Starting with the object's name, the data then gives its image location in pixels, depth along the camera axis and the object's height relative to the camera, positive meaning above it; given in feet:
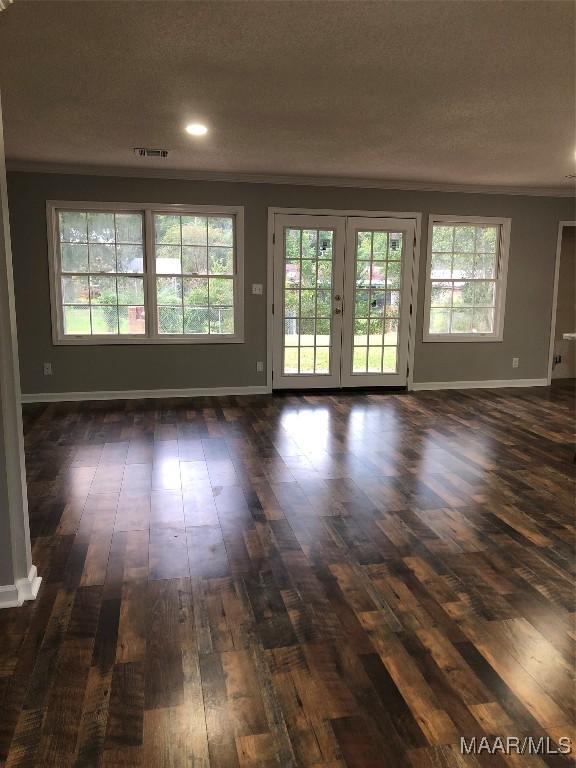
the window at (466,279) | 22.86 +0.72
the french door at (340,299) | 21.59 -0.17
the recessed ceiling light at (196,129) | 13.52 +4.09
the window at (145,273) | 19.99 +0.72
